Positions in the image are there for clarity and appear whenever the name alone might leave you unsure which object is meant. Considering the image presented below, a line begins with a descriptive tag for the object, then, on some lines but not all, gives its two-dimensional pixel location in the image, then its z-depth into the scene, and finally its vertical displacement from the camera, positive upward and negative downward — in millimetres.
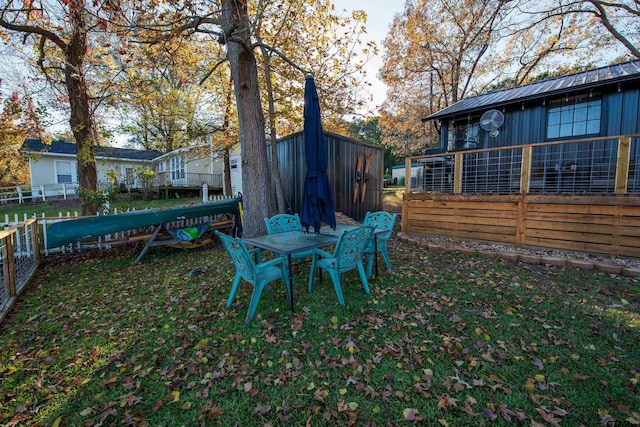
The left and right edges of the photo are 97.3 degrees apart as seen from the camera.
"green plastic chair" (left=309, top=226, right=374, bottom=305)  3307 -799
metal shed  8305 +646
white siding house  16359 +1408
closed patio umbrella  3895 +165
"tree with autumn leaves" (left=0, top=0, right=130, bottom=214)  6098 +3282
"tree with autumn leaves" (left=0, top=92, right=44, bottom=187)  6898 +1903
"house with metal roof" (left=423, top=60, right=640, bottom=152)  6652 +2111
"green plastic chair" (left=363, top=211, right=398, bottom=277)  4203 -636
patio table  3228 -661
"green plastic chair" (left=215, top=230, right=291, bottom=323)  2992 -919
